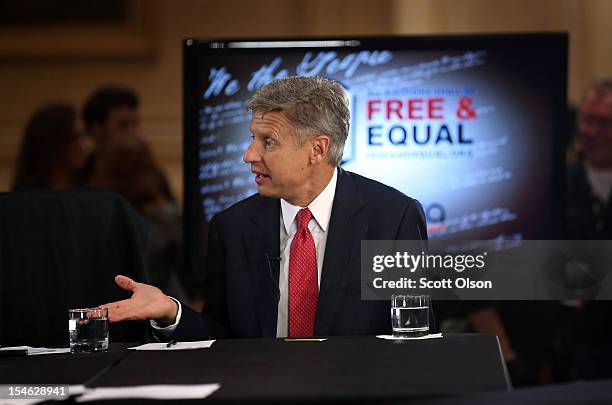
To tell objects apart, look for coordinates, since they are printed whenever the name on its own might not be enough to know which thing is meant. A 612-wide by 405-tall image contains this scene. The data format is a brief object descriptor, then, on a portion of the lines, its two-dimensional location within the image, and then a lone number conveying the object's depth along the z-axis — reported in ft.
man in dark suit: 17.15
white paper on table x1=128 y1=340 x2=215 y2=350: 15.11
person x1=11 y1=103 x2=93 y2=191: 30.25
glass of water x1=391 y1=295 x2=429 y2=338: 15.24
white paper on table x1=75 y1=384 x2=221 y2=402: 11.09
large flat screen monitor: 23.34
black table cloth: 11.09
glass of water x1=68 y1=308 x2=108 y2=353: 14.84
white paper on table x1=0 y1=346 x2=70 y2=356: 15.36
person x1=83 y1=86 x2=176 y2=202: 31.14
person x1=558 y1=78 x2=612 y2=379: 24.56
